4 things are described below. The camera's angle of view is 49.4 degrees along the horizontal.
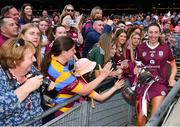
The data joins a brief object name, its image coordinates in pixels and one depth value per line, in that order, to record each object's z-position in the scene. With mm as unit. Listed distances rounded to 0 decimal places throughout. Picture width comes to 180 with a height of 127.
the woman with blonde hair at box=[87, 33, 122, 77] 2893
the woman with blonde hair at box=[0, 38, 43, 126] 1572
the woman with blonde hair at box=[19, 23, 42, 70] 2441
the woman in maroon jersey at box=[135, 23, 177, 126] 2750
